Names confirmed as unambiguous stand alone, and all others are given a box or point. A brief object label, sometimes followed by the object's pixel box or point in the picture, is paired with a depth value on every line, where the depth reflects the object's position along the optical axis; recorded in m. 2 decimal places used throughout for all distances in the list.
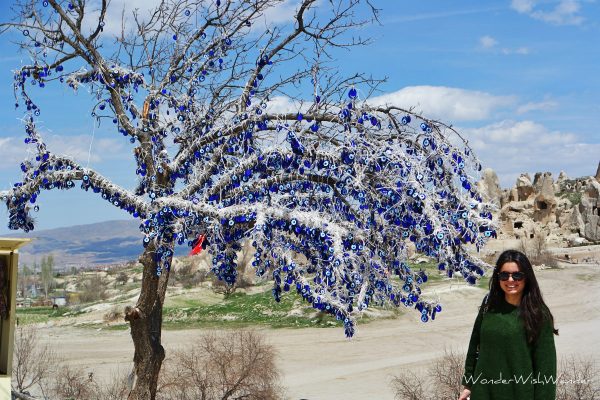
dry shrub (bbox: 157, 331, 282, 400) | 13.37
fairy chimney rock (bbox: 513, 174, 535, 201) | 56.66
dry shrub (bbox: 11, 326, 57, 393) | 13.80
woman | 4.81
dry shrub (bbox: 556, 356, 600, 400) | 11.12
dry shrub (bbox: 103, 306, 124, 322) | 32.12
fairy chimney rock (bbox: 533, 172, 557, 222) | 53.50
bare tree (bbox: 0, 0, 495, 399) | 7.99
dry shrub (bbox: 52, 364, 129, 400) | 12.99
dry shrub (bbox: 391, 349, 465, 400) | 12.06
